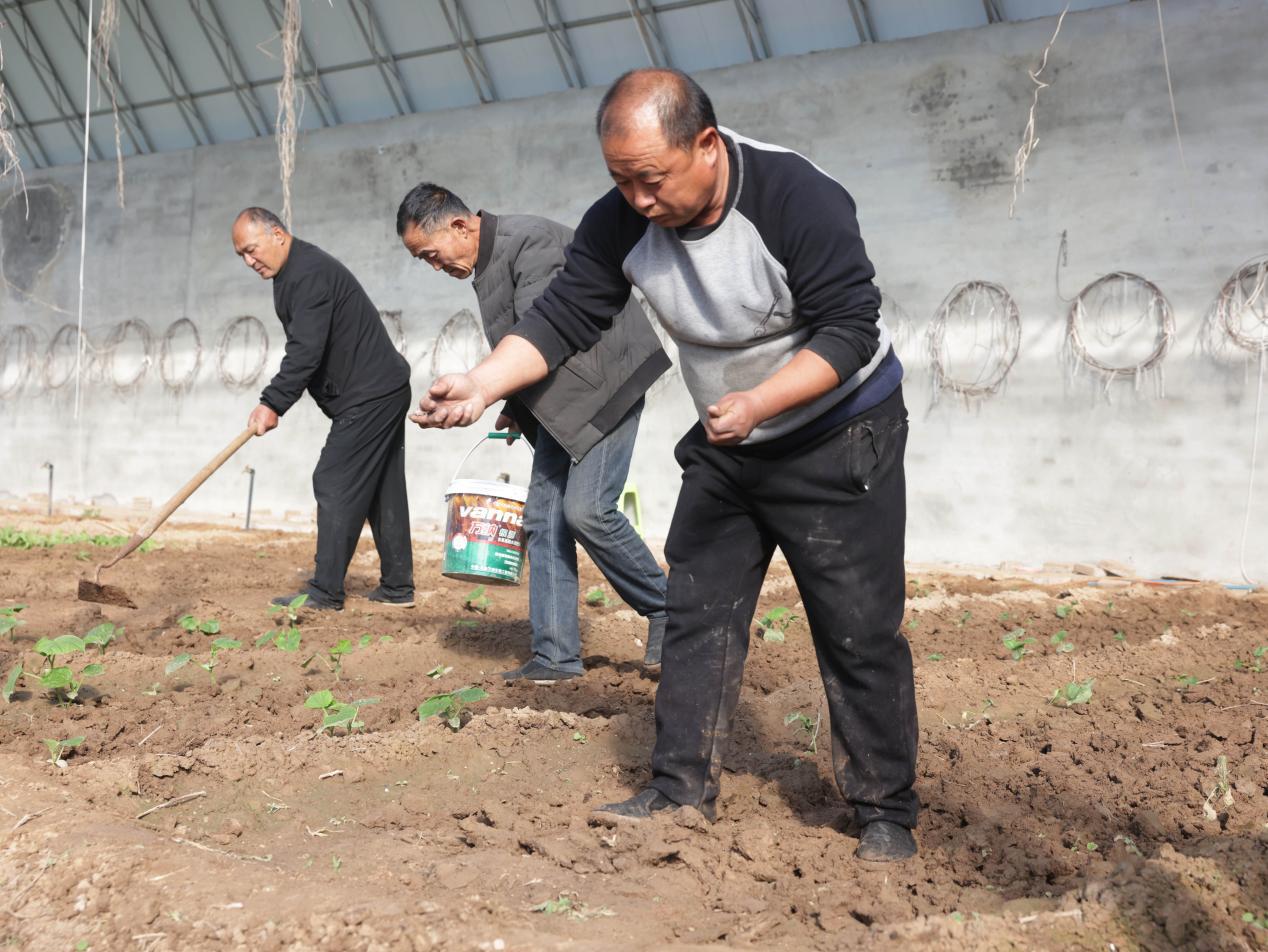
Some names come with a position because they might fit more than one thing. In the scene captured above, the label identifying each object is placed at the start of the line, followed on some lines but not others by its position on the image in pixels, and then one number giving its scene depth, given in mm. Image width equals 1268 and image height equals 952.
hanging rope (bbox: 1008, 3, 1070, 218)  8305
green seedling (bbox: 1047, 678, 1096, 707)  3799
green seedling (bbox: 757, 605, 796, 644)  4855
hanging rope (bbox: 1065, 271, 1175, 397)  8117
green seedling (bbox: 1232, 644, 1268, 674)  4344
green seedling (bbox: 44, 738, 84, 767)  2949
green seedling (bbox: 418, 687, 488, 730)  3307
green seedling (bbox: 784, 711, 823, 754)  3330
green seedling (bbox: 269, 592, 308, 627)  4871
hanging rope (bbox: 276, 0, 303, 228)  7531
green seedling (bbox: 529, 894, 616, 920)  2166
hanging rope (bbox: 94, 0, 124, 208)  7062
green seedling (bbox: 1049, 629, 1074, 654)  4789
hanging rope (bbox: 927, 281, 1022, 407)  8609
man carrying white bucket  3955
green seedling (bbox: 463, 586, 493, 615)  5603
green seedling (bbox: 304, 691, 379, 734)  3244
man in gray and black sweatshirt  2361
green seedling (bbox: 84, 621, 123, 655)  3996
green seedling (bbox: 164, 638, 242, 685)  3701
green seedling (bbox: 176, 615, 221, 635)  4715
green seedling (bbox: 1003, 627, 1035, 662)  4672
